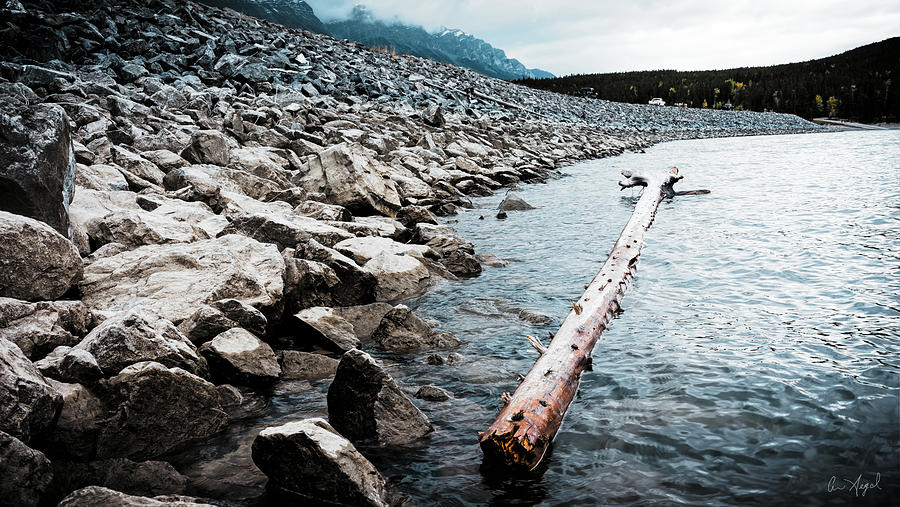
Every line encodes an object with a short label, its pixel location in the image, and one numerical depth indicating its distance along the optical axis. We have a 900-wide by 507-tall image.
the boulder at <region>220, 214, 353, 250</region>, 7.33
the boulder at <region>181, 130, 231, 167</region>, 11.25
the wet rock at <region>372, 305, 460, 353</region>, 5.62
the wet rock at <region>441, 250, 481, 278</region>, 8.43
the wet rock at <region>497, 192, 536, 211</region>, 13.97
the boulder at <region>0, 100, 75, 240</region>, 5.20
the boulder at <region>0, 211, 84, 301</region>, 4.45
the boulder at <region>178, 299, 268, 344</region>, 4.69
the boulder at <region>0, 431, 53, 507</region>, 2.71
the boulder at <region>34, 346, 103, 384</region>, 3.60
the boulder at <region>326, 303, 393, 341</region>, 6.11
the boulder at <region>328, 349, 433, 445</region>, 3.93
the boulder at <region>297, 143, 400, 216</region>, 10.72
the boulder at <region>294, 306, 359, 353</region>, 5.48
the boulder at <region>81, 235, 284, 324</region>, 5.11
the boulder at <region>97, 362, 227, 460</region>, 3.57
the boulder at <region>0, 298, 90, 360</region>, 3.82
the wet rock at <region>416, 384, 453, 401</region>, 4.57
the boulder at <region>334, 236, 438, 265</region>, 7.44
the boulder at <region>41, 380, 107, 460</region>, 3.39
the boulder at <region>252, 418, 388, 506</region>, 3.04
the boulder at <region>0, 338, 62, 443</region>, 2.95
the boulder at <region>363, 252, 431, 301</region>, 7.21
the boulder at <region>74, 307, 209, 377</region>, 3.75
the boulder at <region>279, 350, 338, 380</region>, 4.96
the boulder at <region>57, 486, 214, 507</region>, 2.48
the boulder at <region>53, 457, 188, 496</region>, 3.16
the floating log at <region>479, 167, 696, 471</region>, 3.55
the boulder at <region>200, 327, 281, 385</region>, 4.46
